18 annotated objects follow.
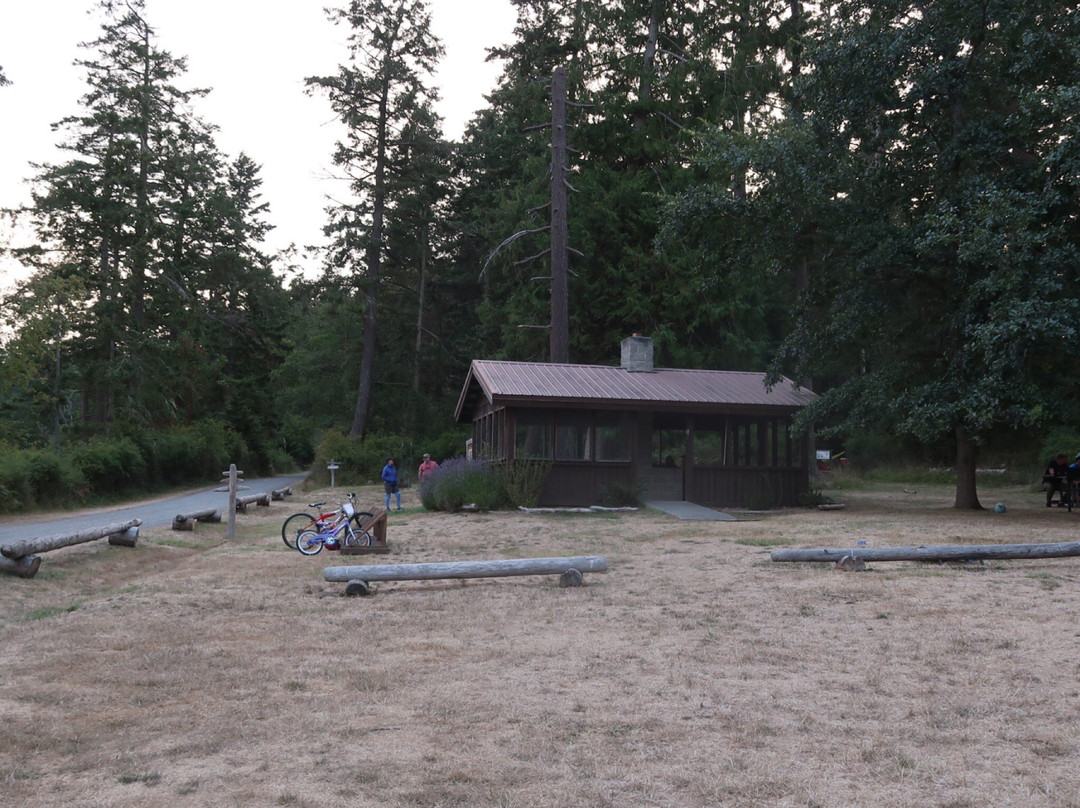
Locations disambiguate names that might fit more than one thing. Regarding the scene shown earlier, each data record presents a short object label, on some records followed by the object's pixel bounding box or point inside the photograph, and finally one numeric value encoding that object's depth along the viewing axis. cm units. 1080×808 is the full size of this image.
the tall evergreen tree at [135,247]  3381
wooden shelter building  2281
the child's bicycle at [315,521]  1421
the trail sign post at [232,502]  1723
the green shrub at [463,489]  2119
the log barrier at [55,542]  1091
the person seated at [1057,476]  2156
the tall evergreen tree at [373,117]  4100
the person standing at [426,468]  2340
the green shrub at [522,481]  2178
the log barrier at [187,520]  1773
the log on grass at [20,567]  1100
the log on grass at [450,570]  1012
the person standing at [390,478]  2234
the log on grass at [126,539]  1427
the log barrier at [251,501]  2289
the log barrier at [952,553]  1113
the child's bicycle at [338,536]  1394
